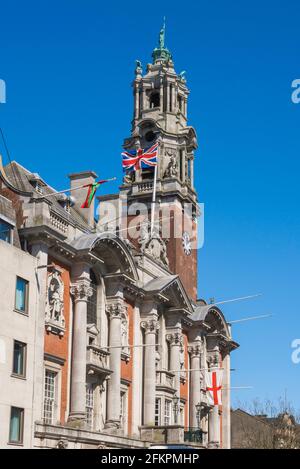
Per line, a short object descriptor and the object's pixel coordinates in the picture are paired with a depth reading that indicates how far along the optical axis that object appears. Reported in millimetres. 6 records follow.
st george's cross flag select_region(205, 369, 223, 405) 50312
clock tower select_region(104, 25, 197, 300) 61938
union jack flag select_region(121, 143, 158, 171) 55184
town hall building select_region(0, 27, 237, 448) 37344
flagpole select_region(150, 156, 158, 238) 56806
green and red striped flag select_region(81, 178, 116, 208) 42000
